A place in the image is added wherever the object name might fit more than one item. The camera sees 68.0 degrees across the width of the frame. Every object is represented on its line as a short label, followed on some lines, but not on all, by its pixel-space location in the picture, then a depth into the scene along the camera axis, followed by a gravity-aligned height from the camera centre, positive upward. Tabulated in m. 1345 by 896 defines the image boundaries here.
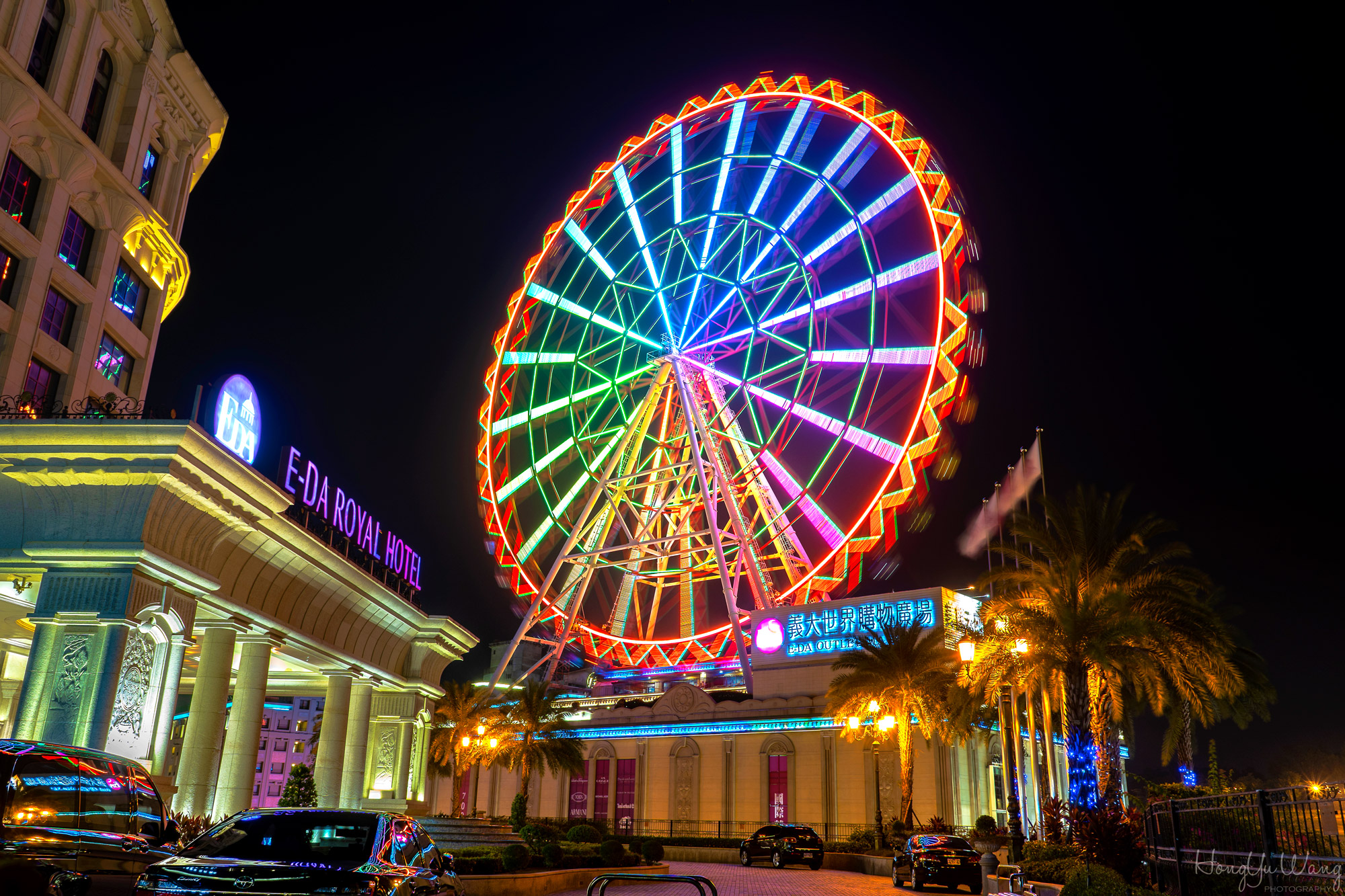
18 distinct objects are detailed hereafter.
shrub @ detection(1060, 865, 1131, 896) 12.62 -1.11
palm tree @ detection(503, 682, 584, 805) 41.19 +1.66
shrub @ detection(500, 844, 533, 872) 18.67 -1.42
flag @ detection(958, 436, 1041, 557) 29.75 +9.53
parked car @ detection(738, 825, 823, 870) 30.19 -1.74
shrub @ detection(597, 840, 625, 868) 24.23 -1.65
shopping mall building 41.31 +1.33
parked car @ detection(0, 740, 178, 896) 7.67 -0.43
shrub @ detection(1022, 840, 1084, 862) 20.52 -1.15
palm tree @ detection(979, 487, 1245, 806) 22.12 +3.68
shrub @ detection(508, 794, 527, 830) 36.75 -1.20
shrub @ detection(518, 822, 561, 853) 28.00 -1.55
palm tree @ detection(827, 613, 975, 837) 34.84 +3.47
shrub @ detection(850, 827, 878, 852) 34.53 -1.65
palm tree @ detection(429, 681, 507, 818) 41.59 +2.24
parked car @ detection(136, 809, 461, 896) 7.15 -0.65
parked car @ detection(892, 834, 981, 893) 22.28 -1.54
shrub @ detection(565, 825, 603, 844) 29.61 -1.55
